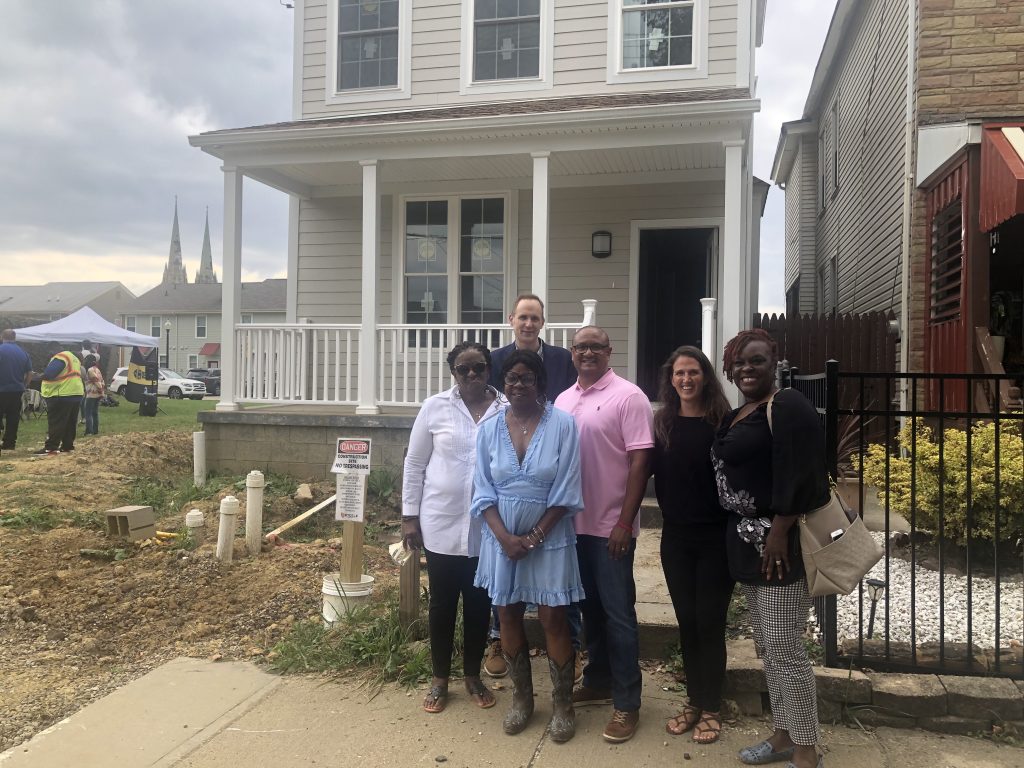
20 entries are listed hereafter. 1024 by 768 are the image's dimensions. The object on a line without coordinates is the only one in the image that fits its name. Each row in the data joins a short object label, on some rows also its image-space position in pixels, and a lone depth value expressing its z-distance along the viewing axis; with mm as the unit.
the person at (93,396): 14477
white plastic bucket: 4527
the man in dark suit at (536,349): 3994
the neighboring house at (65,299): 63250
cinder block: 6281
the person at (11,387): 11469
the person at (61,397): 11148
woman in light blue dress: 3127
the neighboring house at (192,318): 55719
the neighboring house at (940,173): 6934
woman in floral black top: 2762
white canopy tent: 20531
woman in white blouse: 3520
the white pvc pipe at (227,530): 5445
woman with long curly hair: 3094
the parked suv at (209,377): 38628
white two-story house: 8180
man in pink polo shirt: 3201
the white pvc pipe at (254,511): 5797
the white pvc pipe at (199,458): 8352
